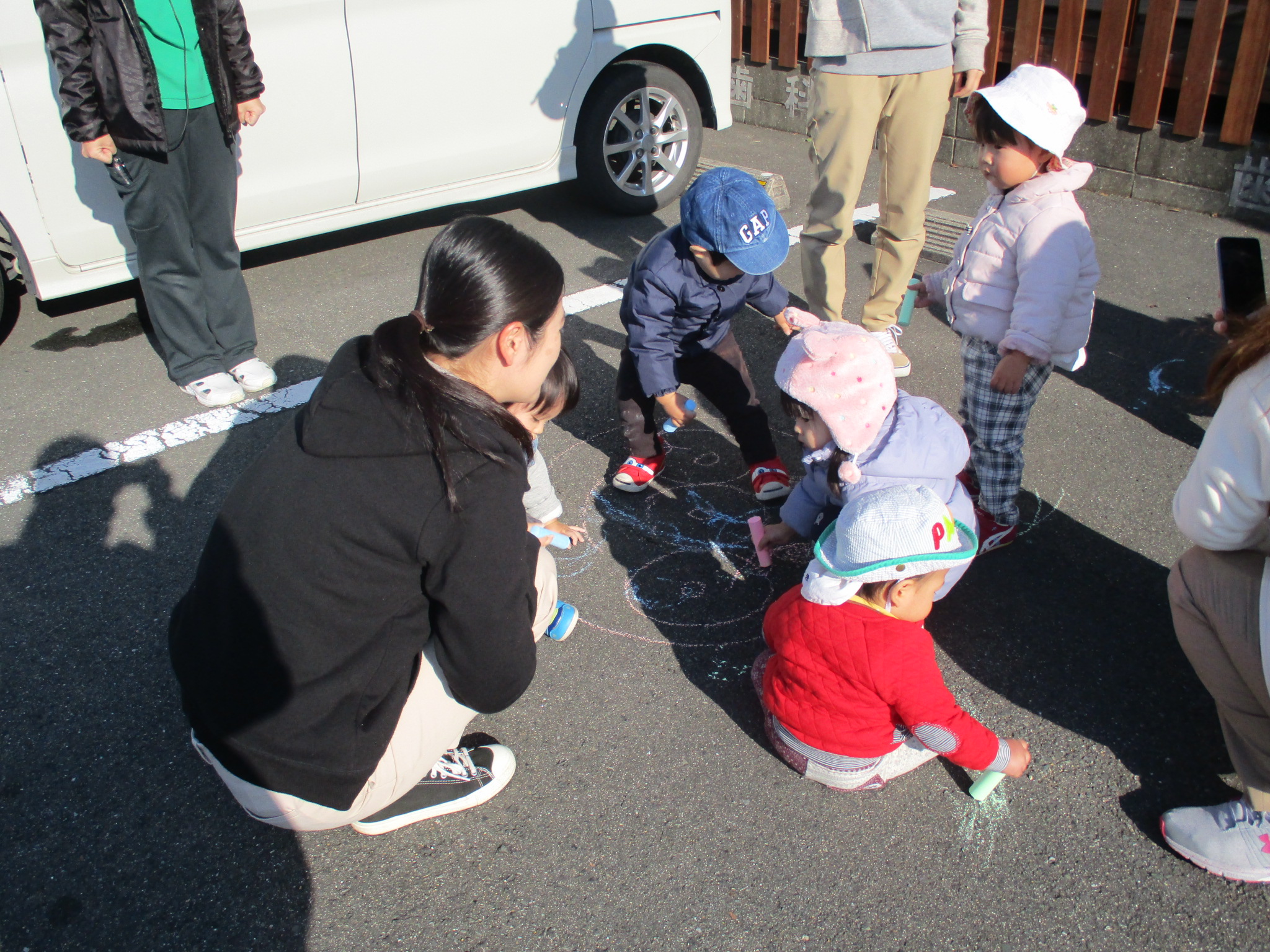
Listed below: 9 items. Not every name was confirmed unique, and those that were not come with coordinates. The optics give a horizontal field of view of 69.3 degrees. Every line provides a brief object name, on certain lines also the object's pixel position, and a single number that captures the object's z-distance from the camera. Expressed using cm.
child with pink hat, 227
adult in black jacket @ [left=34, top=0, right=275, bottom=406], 315
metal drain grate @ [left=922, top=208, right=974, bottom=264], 494
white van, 383
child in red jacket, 190
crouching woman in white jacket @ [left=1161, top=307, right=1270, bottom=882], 181
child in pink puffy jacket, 256
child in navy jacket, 278
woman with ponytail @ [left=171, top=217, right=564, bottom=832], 159
